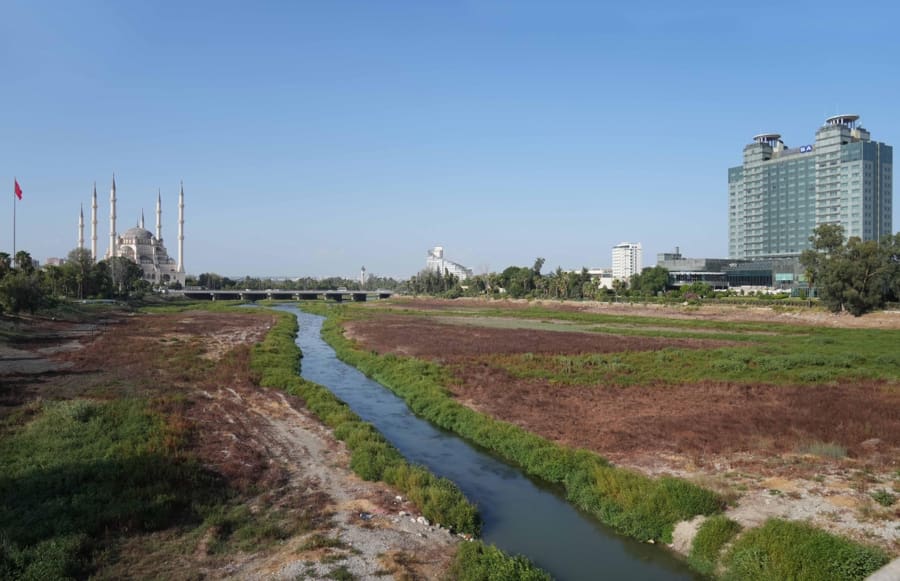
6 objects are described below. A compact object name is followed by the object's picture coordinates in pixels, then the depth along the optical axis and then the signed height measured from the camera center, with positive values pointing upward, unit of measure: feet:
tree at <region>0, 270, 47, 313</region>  192.54 -1.22
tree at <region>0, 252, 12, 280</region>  230.89 +10.79
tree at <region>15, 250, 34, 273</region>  293.84 +14.81
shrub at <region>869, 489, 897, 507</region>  49.96 -18.11
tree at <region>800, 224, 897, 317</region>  237.86 +4.73
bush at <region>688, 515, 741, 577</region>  45.19 -19.85
